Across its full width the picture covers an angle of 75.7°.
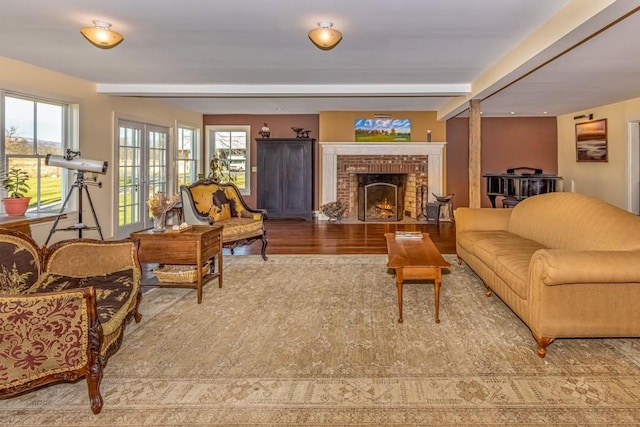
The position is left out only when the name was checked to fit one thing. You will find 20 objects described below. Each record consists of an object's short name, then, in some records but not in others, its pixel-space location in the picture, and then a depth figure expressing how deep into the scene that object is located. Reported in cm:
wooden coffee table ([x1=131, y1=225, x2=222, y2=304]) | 358
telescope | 498
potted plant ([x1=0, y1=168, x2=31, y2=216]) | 446
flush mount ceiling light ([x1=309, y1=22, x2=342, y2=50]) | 370
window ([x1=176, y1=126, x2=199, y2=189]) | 912
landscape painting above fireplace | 934
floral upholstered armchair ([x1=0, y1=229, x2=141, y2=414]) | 178
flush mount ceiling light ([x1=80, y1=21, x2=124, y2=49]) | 371
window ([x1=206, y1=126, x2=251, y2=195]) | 1012
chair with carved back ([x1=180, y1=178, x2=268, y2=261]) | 493
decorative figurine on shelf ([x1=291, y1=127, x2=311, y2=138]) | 937
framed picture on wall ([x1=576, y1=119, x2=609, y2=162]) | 848
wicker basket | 374
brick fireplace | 928
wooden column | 642
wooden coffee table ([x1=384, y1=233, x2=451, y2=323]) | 304
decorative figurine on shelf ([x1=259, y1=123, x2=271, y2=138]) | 944
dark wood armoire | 935
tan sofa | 244
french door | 705
